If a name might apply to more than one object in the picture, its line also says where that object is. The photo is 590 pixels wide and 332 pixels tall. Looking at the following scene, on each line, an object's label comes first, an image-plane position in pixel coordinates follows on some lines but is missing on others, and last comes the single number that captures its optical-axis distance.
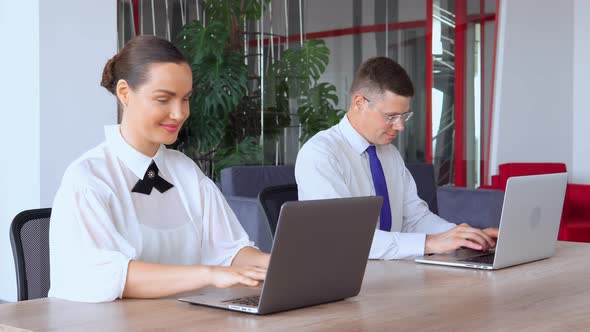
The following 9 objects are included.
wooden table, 1.79
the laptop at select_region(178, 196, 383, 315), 1.81
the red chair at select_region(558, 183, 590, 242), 7.18
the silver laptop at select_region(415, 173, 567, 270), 2.55
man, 3.17
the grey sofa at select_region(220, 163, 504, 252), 4.91
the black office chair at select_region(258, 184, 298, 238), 3.02
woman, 2.03
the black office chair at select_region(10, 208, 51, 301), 2.48
